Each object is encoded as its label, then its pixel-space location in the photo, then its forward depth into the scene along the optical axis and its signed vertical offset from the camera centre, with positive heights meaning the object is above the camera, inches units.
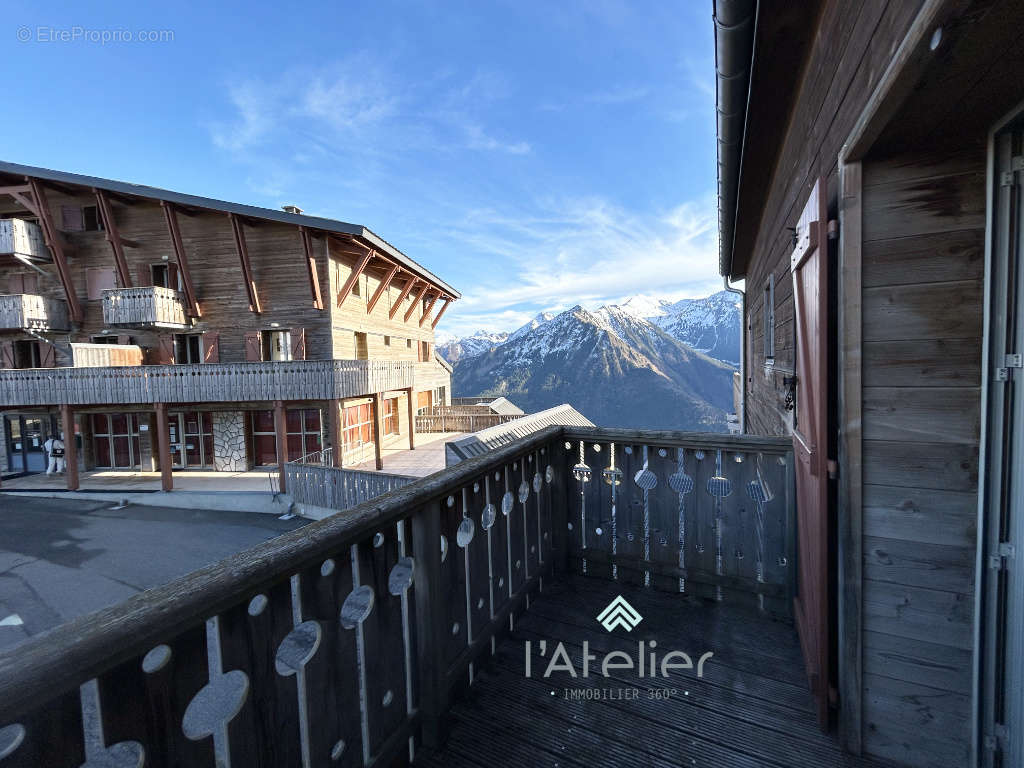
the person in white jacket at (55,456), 689.6 -117.4
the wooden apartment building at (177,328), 563.8 +63.8
